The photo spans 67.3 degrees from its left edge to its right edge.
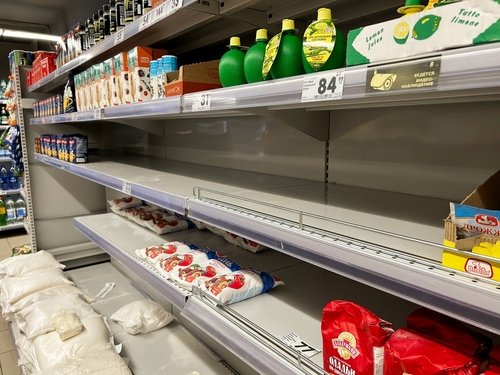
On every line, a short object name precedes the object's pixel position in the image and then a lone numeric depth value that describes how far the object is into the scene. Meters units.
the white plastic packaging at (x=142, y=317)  2.12
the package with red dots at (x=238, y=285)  1.17
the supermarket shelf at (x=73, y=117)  1.98
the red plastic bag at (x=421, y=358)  0.61
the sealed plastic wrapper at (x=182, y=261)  1.45
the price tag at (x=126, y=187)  1.69
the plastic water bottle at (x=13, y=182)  5.79
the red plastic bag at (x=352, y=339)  0.71
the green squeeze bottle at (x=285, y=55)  0.89
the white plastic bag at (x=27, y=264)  2.80
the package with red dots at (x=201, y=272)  1.32
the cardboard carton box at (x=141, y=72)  1.69
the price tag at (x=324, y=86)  0.70
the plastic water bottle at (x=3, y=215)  5.62
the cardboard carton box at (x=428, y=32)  0.51
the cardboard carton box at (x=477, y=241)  0.53
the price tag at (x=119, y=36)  1.63
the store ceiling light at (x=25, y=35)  5.62
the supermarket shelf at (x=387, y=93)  0.50
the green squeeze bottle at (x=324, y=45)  0.79
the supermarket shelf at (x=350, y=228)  0.55
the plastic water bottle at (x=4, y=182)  5.74
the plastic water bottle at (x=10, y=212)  5.75
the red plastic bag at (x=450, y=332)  0.64
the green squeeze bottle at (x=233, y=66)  1.09
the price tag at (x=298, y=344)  0.91
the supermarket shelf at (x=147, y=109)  1.25
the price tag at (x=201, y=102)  1.08
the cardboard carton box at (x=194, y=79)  1.27
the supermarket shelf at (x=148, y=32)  1.32
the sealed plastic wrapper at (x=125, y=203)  2.74
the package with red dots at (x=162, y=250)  1.62
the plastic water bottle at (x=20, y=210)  5.81
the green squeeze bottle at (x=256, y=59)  0.99
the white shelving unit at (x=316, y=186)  0.61
